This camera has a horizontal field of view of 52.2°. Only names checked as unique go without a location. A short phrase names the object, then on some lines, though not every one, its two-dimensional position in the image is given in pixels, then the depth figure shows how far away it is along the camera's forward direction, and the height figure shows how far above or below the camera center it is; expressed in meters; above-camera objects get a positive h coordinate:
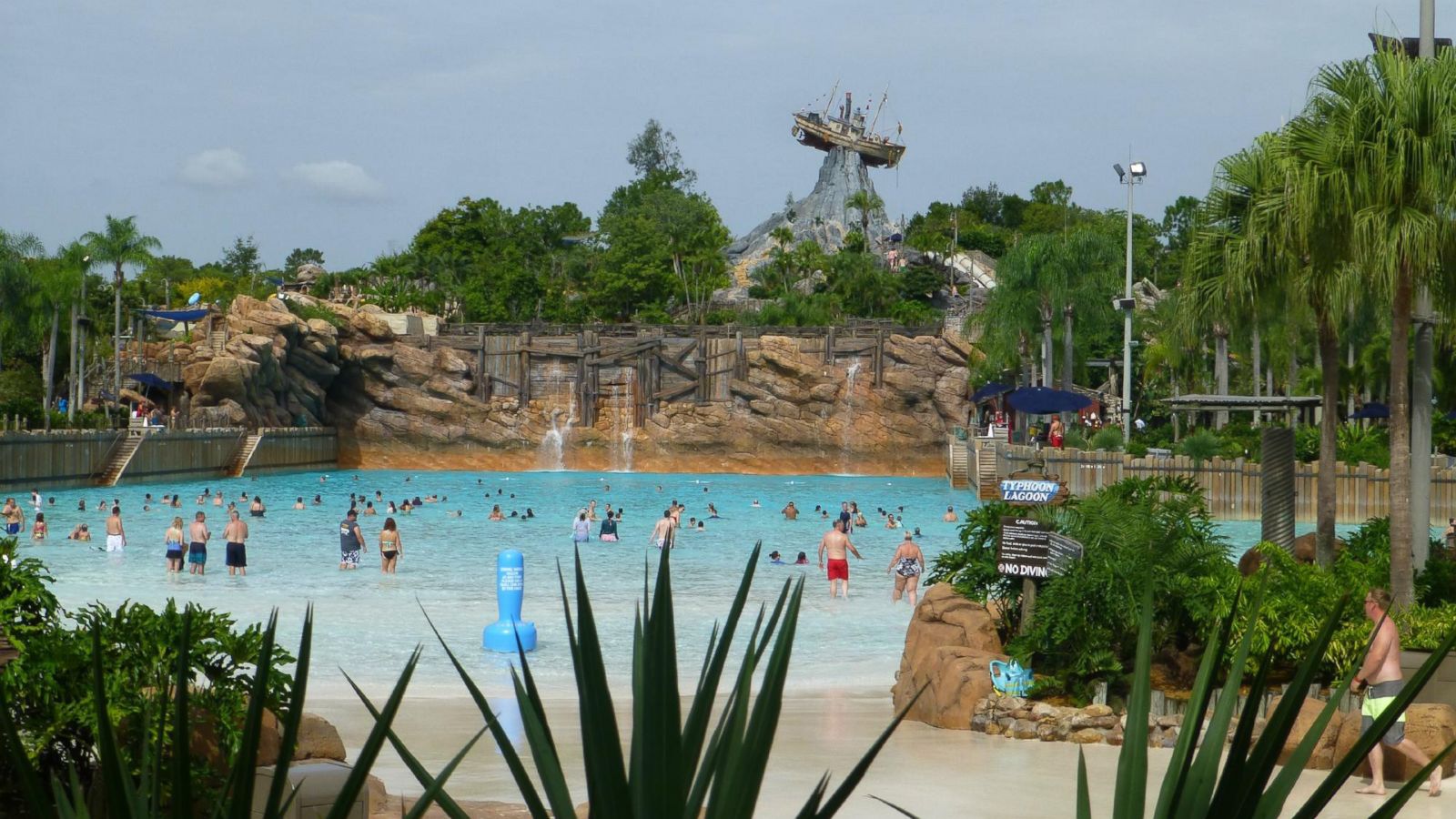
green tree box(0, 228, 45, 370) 51.62 +5.30
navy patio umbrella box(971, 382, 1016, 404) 58.22 +2.21
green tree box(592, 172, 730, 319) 78.25 +10.25
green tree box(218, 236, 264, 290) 115.62 +13.99
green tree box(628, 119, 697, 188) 118.19 +23.18
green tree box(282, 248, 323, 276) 120.50 +14.98
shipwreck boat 111.00 +23.29
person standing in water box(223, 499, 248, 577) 25.55 -1.82
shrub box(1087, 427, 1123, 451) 41.31 +0.23
